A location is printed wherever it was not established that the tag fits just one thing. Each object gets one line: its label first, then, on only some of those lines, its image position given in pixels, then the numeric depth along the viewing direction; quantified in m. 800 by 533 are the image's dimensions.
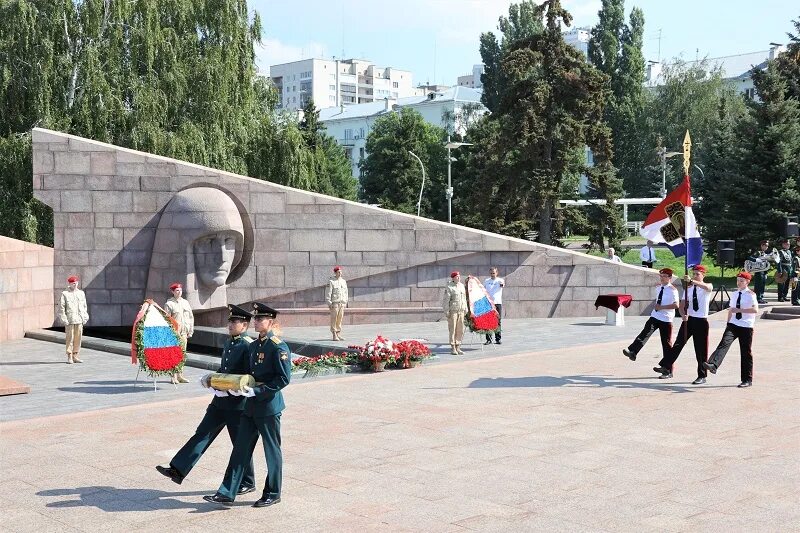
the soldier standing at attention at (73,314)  16.55
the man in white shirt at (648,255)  26.88
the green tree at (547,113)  31.78
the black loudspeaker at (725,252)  23.16
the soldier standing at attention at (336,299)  18.89
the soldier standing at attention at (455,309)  17.03
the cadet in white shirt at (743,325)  13.14
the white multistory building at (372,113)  102.12
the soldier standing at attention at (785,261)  24.78
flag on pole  15.27
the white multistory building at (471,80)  148.60
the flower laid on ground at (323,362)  14.97
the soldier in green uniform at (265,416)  7.63
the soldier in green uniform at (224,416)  7.86
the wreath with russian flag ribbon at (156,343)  13.73
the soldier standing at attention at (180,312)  14.62
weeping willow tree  24.23
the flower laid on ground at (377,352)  15.06
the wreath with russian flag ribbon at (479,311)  17.23
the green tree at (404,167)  59.88
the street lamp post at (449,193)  48.27
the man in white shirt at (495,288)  18.59
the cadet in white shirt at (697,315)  13.25
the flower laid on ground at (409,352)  15.43
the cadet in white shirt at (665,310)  13.94
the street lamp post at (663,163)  57.73
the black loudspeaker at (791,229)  23.69
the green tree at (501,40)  67.25
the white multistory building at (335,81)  144.88
